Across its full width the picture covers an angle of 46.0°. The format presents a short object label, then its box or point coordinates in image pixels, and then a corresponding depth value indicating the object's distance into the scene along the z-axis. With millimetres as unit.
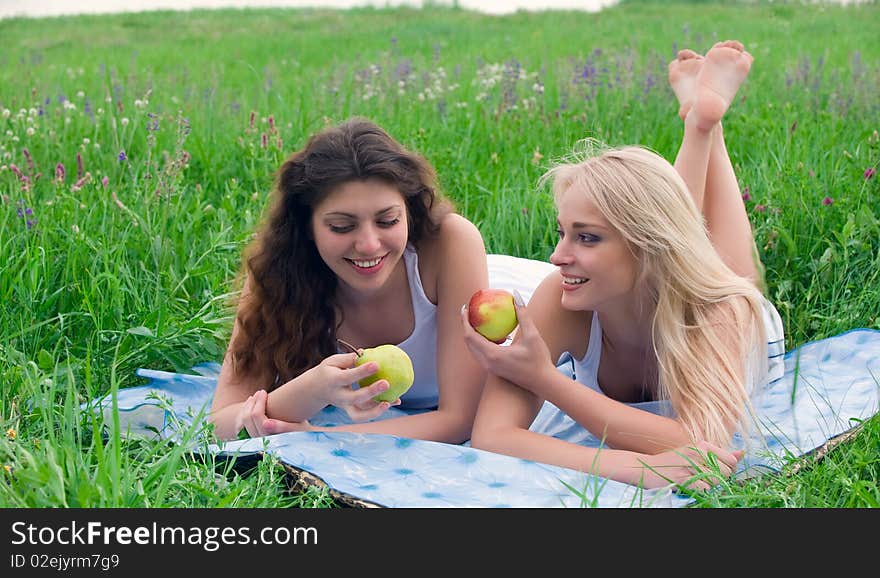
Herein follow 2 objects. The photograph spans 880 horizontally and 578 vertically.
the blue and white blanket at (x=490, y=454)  2688
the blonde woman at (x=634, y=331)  2883
